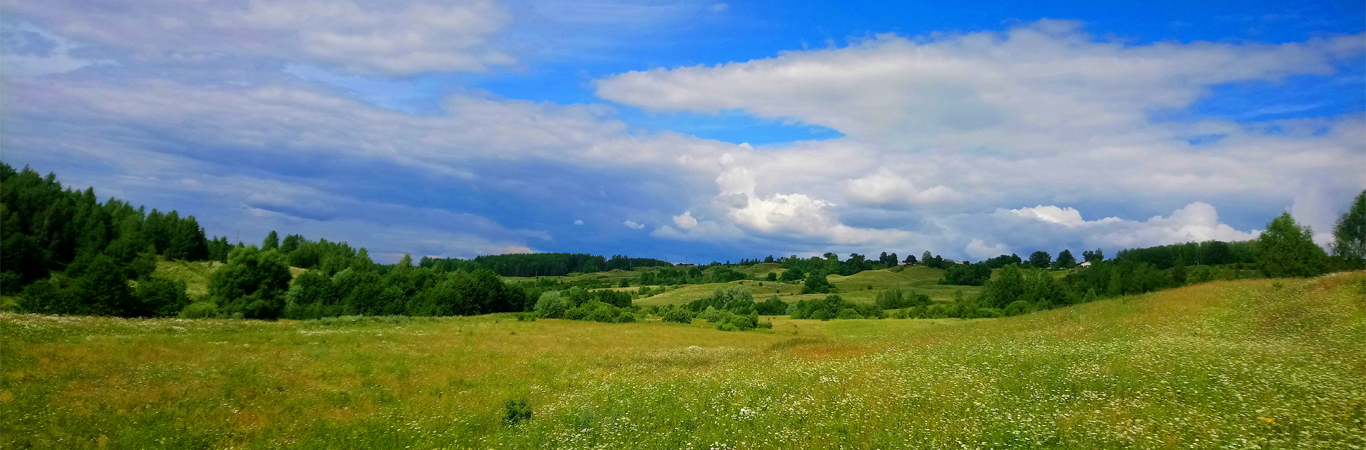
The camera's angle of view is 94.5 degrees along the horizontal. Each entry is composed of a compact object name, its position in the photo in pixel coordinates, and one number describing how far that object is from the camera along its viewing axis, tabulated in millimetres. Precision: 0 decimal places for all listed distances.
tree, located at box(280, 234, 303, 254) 147262
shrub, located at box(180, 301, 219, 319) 54719
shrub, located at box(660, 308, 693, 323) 84225
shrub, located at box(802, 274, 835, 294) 157712
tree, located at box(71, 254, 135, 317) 49000
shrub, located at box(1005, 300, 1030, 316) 79875
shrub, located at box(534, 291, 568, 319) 77312
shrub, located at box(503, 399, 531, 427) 16812
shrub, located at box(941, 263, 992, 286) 168175
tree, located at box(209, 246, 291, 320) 60156
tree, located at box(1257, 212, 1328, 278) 63838
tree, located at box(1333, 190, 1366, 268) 70938
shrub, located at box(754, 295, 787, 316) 111000
